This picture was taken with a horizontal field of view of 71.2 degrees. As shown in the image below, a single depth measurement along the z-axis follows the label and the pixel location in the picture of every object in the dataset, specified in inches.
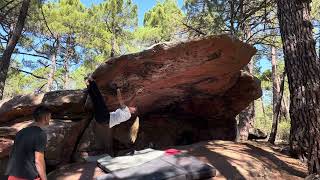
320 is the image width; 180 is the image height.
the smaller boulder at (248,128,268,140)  247.1
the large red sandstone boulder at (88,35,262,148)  147.4
